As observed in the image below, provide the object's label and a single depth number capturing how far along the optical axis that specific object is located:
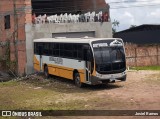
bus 16.54
